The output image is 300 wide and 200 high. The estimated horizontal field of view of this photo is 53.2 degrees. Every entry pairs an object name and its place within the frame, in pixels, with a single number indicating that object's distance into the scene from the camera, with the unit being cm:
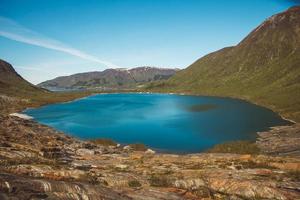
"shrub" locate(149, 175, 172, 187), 3109
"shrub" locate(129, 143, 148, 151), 7685
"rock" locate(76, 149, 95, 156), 5104
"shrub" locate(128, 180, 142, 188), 2983
